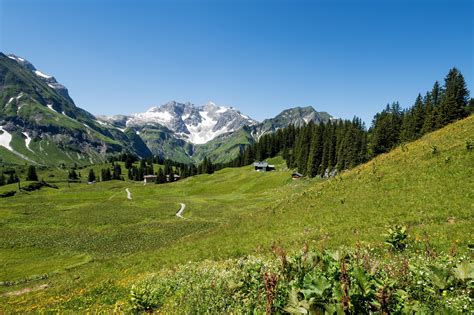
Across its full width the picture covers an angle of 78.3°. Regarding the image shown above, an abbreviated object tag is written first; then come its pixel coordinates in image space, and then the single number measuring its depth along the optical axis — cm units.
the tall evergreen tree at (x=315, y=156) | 10244
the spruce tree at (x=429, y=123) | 8031
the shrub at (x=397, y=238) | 1451
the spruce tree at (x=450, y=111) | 7494
